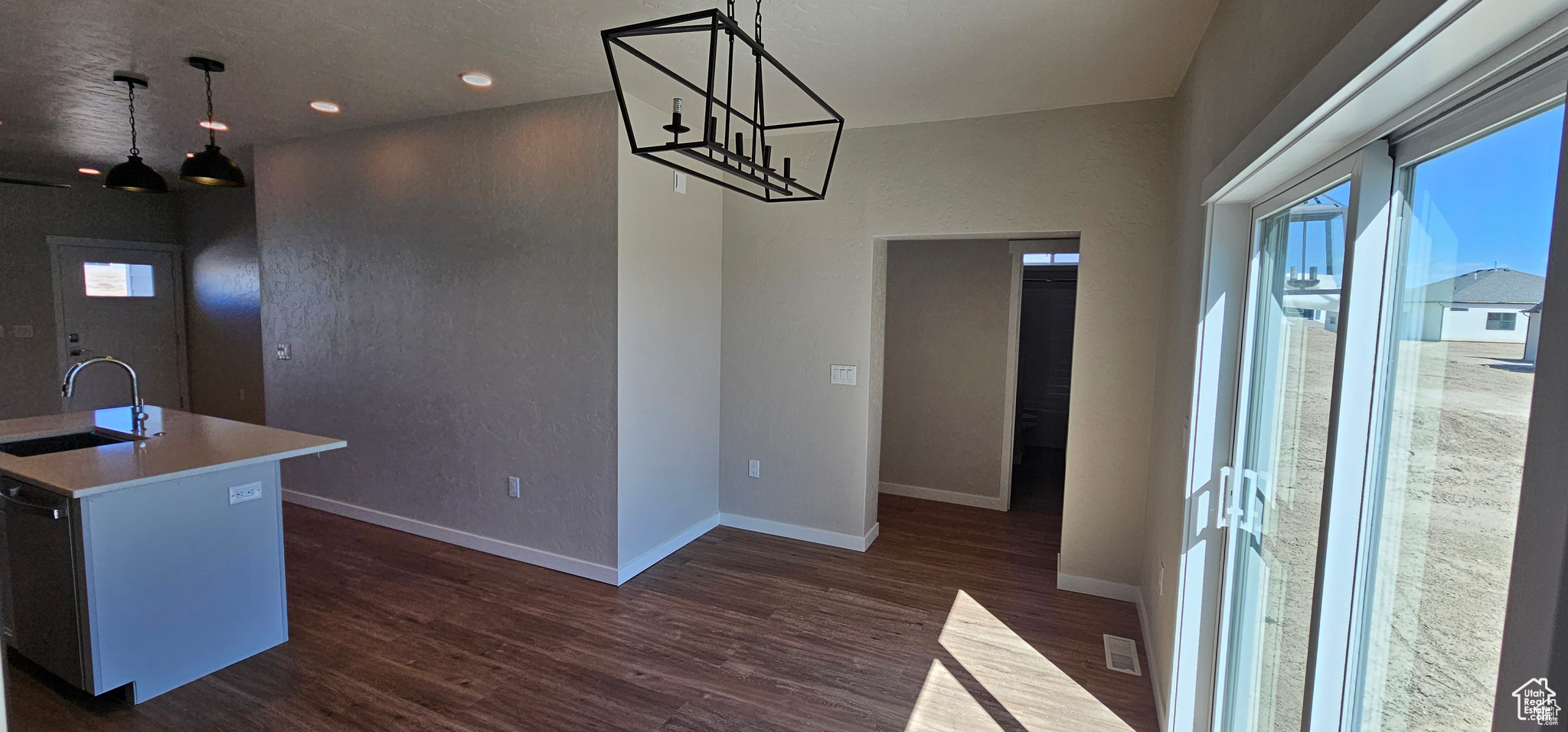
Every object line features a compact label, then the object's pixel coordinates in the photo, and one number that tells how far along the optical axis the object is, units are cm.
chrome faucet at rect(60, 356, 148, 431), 280
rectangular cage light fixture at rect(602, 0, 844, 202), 167
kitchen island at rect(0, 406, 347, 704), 244
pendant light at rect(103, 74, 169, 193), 325
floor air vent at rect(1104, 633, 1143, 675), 292
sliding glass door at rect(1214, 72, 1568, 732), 96
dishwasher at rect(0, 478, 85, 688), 247
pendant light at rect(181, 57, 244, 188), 304
